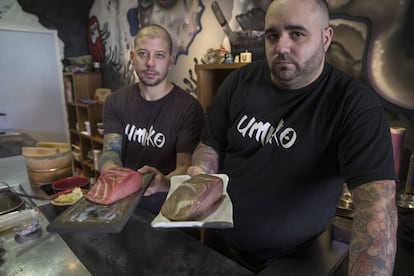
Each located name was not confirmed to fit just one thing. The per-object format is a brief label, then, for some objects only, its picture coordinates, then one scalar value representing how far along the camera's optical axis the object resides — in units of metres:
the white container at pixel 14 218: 0.96
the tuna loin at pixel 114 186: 0.86
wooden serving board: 0.72
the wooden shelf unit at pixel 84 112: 3.13
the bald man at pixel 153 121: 1.38
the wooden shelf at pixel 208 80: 1.83
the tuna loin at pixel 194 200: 0.75
